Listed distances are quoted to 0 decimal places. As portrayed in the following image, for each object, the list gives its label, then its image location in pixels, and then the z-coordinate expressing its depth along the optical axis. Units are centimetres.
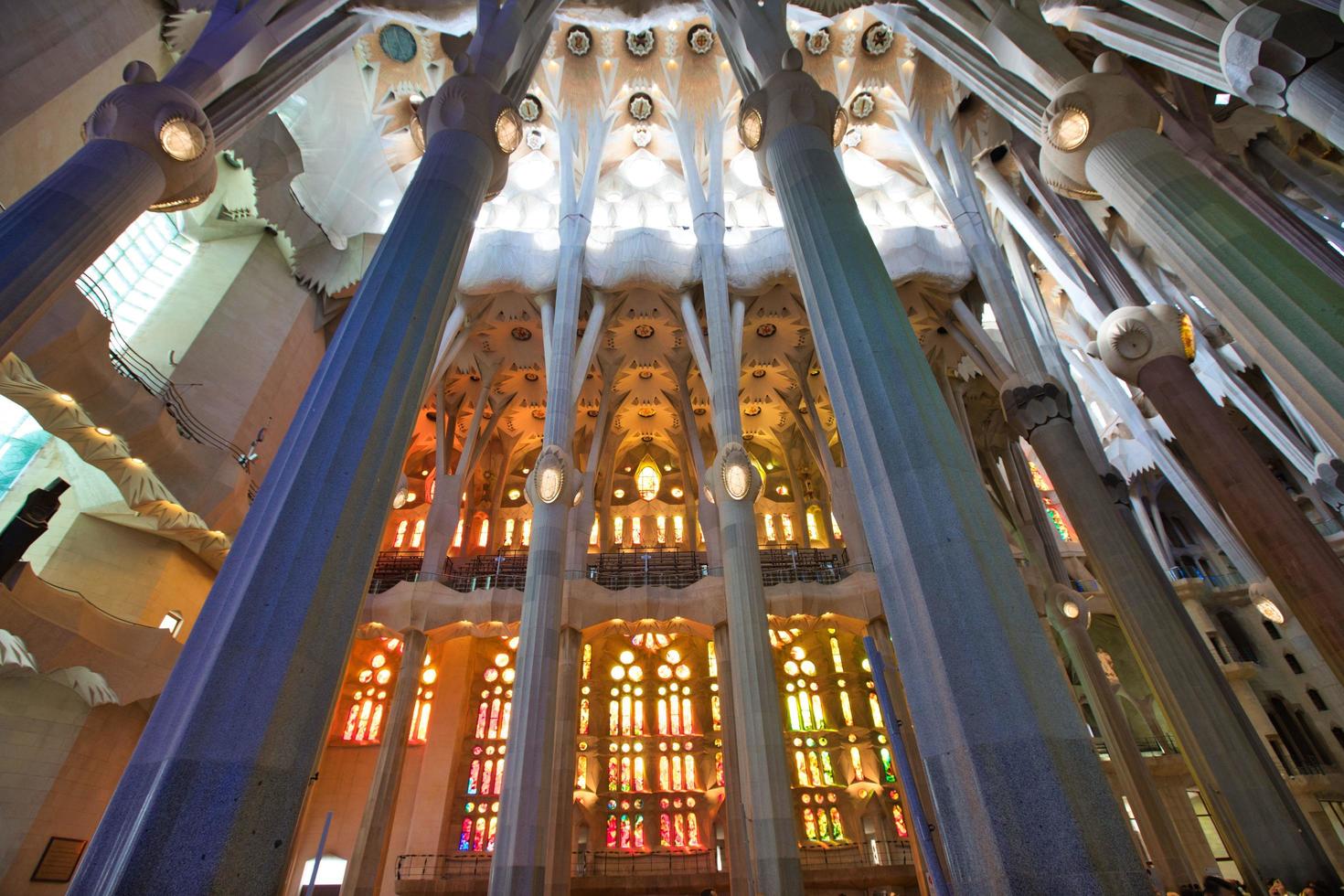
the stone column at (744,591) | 964
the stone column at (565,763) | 1266
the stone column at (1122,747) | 1170
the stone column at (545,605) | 916
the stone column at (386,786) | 1237
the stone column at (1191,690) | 838
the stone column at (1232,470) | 767
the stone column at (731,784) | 1285
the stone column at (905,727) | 1258
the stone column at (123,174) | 498
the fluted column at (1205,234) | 461
